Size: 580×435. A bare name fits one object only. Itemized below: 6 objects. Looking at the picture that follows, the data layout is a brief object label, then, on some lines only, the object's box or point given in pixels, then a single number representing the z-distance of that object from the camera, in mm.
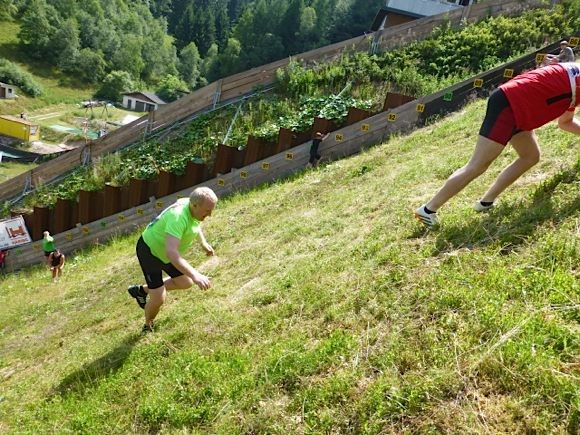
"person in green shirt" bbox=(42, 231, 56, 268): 12094
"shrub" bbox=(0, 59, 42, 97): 75406
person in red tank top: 3967
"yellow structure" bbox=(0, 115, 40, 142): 53719
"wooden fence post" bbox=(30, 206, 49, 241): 14055
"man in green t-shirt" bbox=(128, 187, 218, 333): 4371
